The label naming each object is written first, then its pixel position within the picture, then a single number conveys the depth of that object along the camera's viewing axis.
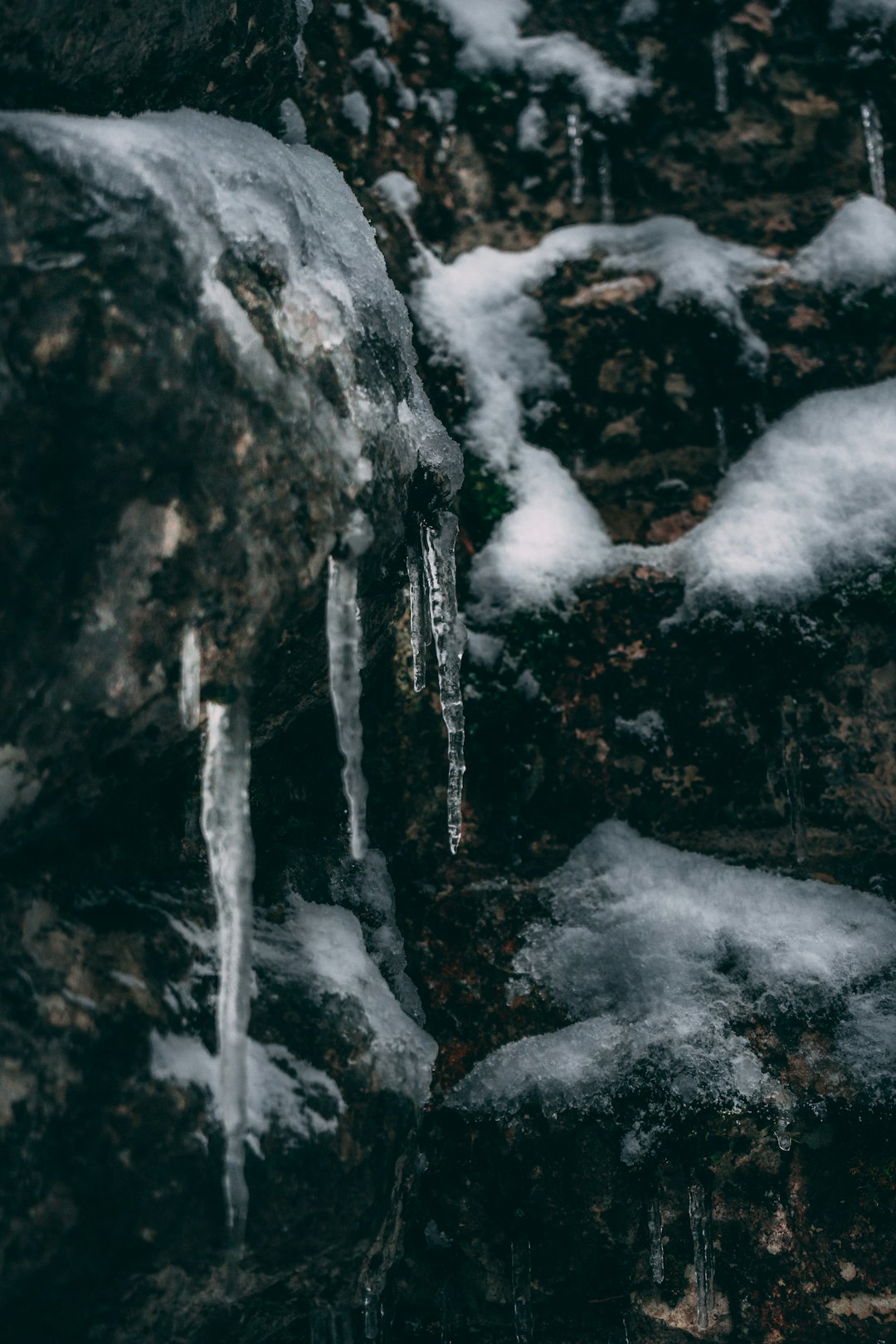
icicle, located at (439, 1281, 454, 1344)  3.42
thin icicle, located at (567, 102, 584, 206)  5.03
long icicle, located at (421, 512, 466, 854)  3.24
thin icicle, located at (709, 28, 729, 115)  5.00
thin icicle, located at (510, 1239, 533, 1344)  3.40
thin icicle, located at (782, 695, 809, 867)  3.99
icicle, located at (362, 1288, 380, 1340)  3.25
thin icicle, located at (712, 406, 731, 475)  4.57
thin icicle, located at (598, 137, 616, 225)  5.05
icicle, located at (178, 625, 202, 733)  2.51
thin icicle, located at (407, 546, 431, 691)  3.38
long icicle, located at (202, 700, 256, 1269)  2.46
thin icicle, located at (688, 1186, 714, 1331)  3.35
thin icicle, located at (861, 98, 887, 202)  4.84
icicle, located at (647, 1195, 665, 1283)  3.38
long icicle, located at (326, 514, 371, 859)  2.63
